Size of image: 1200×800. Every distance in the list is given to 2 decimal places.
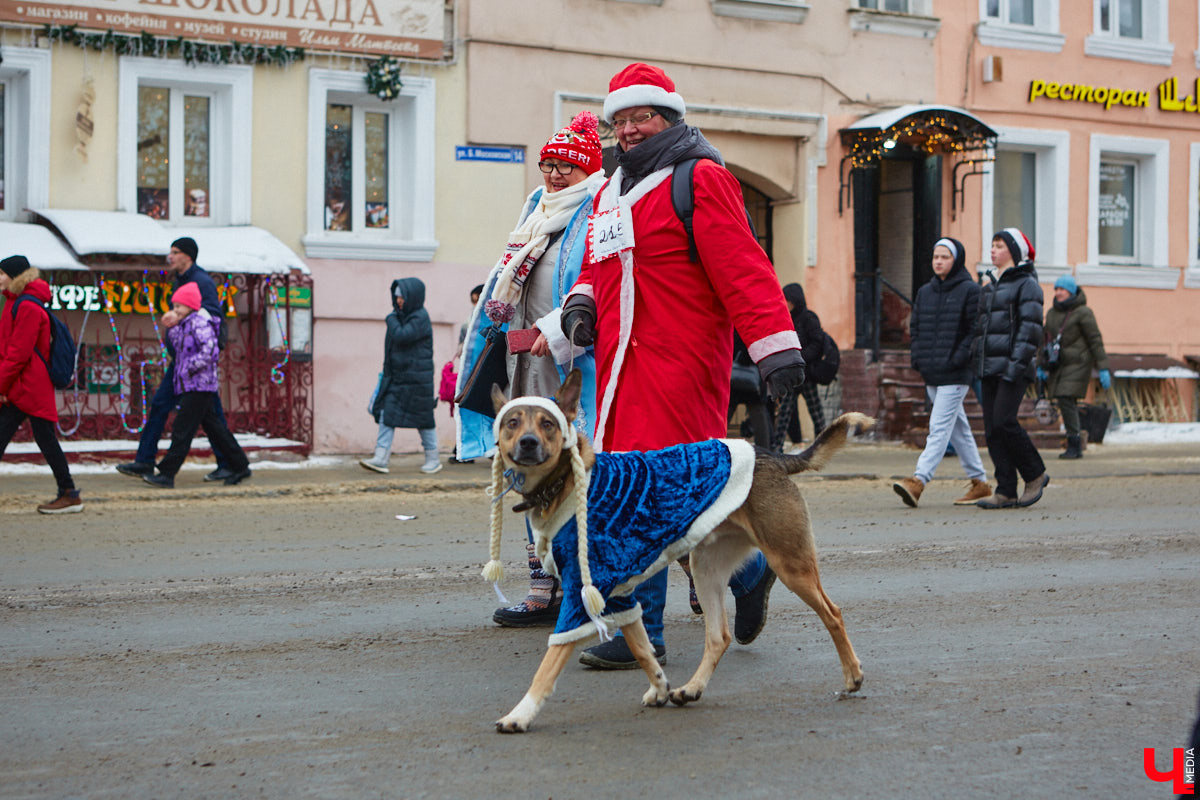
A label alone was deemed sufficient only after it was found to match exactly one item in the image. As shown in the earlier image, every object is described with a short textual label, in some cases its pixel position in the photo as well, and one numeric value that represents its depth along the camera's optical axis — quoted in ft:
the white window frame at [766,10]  60.80
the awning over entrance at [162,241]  46.88
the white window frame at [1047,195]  67.62
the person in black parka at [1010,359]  35.22
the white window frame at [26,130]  48.24
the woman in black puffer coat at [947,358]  36.04
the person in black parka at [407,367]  44.83
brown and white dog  14.74
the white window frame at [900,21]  64.08
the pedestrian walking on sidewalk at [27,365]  33.53
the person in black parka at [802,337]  47.32
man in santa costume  16.93
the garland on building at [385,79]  53.36
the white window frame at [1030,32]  66.90
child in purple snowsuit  39.68
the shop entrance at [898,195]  62.03
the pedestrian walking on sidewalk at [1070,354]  55.77
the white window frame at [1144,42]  69.41
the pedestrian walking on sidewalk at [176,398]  40.32
